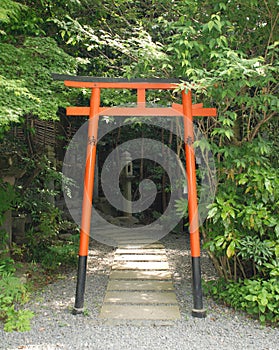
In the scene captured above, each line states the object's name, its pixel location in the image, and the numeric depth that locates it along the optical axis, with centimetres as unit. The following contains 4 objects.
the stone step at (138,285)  451
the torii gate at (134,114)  377
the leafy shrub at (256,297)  339
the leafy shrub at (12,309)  338
